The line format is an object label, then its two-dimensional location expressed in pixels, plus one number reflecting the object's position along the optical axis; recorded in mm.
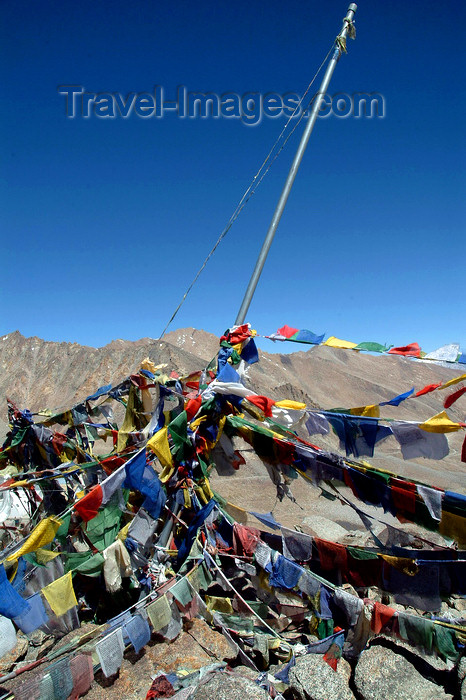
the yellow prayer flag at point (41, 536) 4348
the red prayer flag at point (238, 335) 6676
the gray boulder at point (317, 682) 4535
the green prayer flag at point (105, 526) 5219
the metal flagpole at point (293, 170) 7498
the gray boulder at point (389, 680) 4603
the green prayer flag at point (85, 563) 5461
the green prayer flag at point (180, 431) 5387
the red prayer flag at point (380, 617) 5055
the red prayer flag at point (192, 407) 5621
